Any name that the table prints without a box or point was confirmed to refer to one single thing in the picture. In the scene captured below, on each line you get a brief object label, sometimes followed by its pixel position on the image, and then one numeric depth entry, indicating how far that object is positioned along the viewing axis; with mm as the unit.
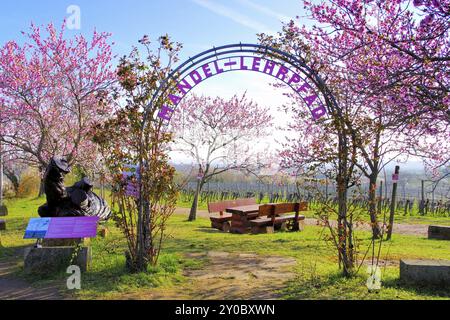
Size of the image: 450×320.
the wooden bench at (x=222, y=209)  11773
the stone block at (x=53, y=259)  5973
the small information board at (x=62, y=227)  6164
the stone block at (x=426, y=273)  5223
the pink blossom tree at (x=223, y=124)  16688
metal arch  5949
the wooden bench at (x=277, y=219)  11031
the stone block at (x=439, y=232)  11477
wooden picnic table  11156
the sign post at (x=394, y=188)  10317
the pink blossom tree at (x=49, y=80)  11852
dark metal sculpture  8047
